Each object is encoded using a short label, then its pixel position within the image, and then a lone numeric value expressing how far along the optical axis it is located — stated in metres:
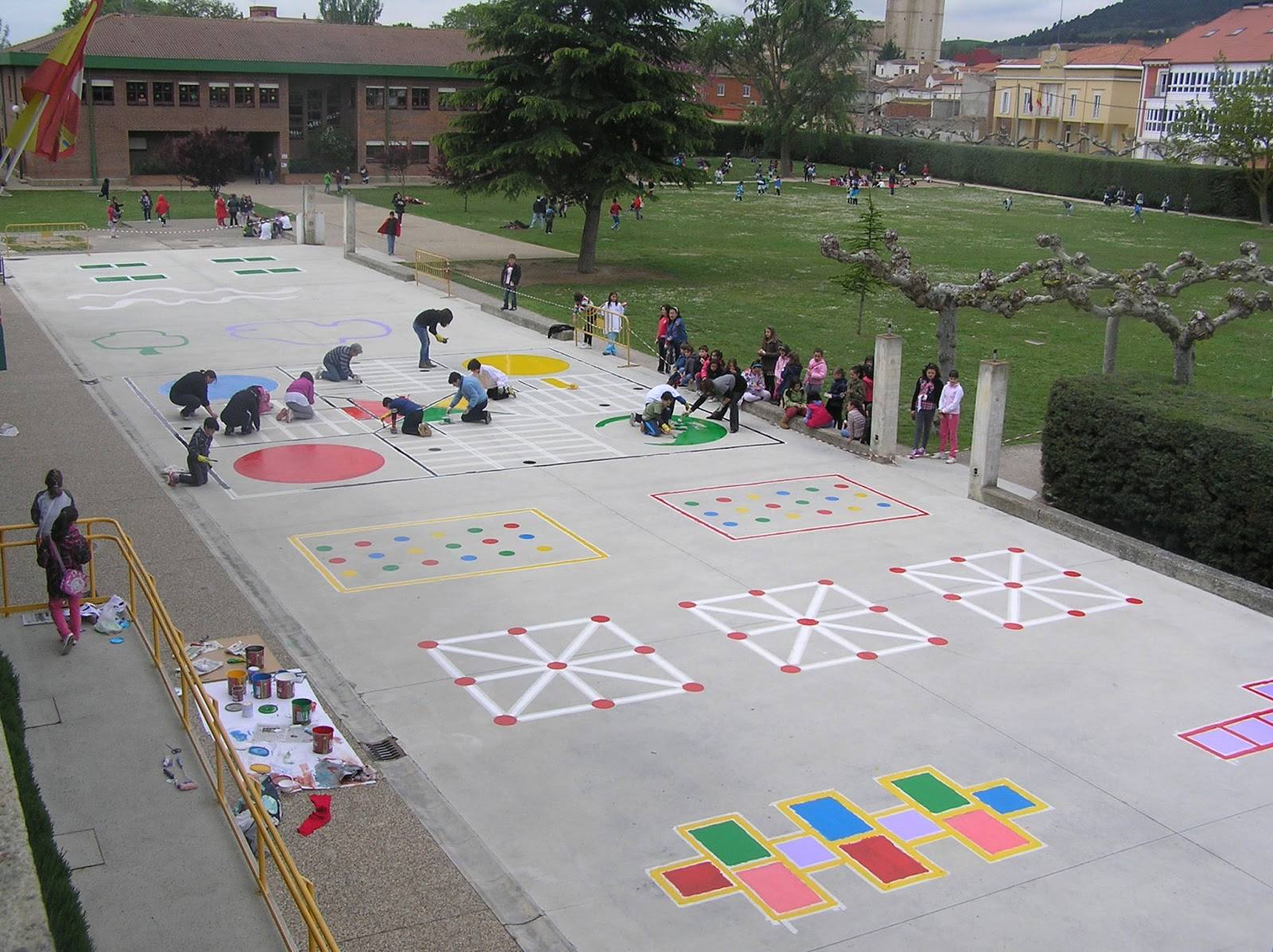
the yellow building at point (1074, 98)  117.69
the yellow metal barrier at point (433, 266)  39.31
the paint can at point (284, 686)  12.29
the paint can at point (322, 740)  11.30
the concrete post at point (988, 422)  19.53
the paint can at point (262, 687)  12.27
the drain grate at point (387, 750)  11.60
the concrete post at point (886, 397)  21.27
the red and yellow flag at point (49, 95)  12.22
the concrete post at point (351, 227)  43.28
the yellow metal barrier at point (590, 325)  30.72
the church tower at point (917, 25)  192.12
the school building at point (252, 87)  69.31
